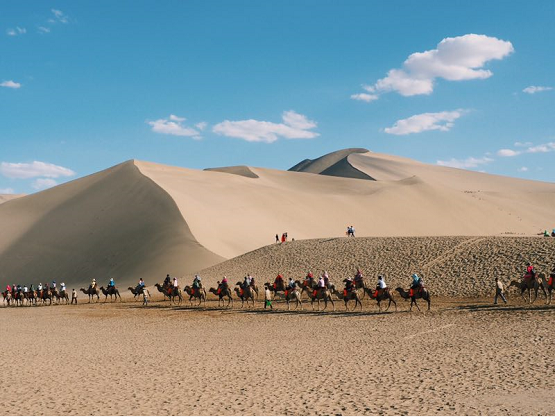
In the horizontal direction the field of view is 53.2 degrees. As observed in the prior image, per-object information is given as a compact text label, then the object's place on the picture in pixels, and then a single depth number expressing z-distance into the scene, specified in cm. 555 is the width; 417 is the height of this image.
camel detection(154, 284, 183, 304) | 3730
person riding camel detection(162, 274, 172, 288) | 3804
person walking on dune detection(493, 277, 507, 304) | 2794
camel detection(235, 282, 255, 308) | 3336
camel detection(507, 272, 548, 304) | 2783
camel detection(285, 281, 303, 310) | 3070
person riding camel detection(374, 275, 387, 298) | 2795
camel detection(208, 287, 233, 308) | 3400
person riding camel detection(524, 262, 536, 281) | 2789
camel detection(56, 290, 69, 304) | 4169
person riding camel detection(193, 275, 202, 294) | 3566
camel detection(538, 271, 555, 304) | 2664
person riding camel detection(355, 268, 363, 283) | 3350
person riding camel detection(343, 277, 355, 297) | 3091
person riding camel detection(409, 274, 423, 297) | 2684
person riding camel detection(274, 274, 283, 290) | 3464
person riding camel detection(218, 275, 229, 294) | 3381
